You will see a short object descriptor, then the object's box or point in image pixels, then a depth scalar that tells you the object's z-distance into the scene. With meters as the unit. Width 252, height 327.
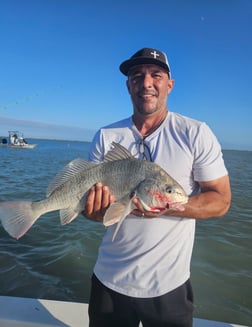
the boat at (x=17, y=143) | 55.91
